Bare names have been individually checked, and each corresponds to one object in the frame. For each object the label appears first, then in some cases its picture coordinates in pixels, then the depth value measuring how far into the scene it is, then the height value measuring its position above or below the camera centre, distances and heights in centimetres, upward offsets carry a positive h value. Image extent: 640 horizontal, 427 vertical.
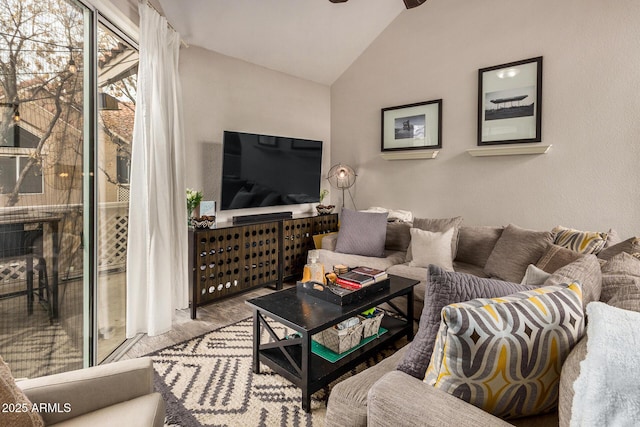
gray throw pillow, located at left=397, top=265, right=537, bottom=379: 110 -30
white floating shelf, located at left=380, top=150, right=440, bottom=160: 375 +61
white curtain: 245 +15
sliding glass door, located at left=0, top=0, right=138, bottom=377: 150 +9
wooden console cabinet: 300 -50
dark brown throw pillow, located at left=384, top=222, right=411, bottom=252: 355 -32
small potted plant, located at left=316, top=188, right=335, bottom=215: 423 -4
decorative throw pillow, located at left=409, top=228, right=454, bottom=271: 298 -38
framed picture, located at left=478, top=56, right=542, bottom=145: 311 +101
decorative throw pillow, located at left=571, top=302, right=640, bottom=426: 66 -34
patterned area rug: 169 -105
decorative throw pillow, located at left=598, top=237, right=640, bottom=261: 185 -22
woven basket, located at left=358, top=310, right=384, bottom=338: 211 -75
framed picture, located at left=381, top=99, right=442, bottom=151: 373 +93
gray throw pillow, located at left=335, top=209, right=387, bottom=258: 343 -28
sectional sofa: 76 -40
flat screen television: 339 +39
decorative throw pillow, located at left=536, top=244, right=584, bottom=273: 204 -31
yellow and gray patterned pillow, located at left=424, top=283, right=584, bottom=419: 92 -40
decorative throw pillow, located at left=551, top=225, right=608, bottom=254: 223 -22
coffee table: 172 -77
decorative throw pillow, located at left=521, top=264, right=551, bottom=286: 141 -29
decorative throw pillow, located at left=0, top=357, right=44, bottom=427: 87 -54
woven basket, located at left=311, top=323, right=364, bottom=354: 195 -78
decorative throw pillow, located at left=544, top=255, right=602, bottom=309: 123 -26
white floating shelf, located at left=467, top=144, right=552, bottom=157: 306 +55
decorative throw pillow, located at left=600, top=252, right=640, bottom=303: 128 -27
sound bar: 345 -13
